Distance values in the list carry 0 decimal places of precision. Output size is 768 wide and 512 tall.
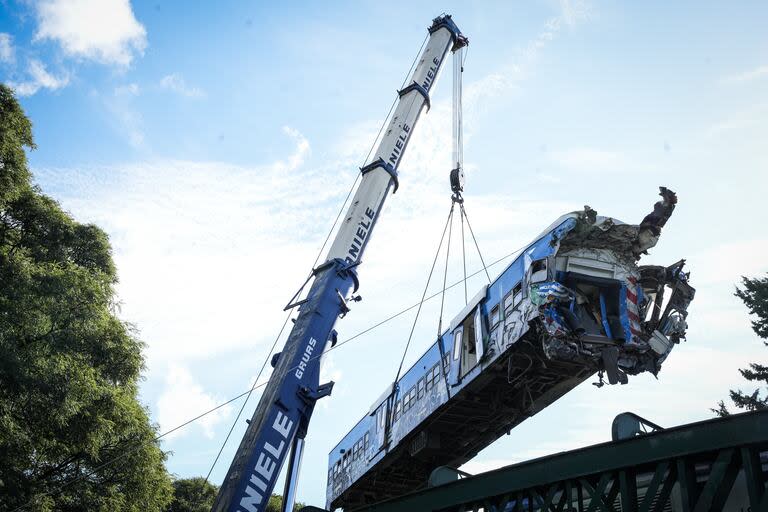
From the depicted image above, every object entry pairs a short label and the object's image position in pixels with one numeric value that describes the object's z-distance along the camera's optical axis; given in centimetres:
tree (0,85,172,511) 1473
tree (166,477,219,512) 3800
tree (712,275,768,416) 2475
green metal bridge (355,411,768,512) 493
